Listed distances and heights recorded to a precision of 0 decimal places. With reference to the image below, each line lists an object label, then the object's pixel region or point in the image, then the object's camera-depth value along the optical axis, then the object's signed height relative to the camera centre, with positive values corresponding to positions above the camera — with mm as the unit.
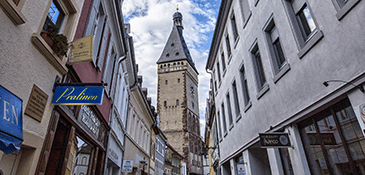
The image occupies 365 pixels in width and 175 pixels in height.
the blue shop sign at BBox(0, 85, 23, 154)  2803 +954
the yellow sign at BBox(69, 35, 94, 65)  4759 +2825
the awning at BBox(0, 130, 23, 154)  2721 +627
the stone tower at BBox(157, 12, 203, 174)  49688 +19236
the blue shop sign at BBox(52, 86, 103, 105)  4379 +1794
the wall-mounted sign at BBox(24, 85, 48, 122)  3848 +1494
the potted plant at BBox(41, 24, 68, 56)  4398 +2786
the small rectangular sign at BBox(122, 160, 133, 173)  12078 +1364
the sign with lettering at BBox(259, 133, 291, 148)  5707 +1142
